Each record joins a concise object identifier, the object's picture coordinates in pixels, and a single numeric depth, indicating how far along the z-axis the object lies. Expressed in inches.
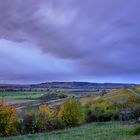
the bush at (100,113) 1294.7
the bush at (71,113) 1170.5
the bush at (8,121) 1007.8
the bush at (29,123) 1032.4
